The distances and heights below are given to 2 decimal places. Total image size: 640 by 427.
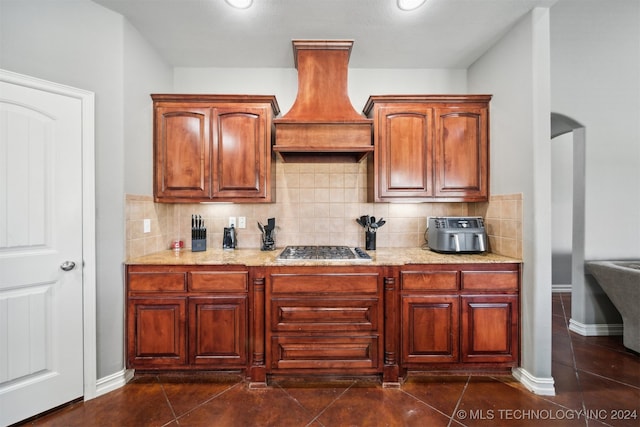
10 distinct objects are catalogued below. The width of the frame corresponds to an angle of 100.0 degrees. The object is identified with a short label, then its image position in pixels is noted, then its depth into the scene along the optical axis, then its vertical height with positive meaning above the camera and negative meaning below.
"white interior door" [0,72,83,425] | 1.63 -0.24
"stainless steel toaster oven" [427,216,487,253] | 2.26 -0.19
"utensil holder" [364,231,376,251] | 2.58 -0.27
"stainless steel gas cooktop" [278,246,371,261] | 2.08 -0.34
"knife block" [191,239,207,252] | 2.46 -0.29
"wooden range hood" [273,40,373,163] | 2.21 +0.85
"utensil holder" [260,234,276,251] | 2.55 -0.29
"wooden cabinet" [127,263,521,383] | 1.99 -0.80
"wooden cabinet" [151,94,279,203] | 2.32 +0.58
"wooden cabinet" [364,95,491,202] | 2.36 +0.57
